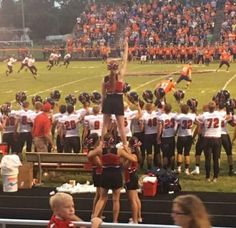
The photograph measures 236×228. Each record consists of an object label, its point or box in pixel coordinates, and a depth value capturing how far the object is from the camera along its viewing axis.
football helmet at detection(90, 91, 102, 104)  13.30
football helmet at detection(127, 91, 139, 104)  12.39
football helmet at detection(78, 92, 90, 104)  12.38
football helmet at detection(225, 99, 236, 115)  11.56
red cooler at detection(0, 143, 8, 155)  11.68
